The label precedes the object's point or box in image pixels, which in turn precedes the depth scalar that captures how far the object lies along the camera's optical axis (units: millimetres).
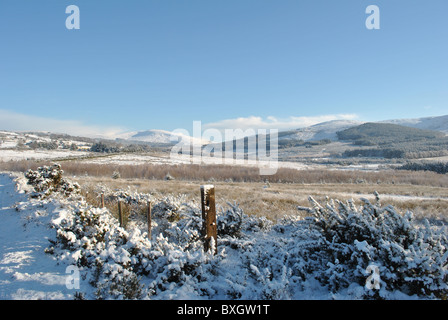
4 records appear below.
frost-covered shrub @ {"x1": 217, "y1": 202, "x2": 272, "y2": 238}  5941
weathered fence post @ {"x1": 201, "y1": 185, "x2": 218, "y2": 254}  4270
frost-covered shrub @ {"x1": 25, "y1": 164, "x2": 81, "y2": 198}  8727
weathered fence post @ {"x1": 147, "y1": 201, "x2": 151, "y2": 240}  5523
